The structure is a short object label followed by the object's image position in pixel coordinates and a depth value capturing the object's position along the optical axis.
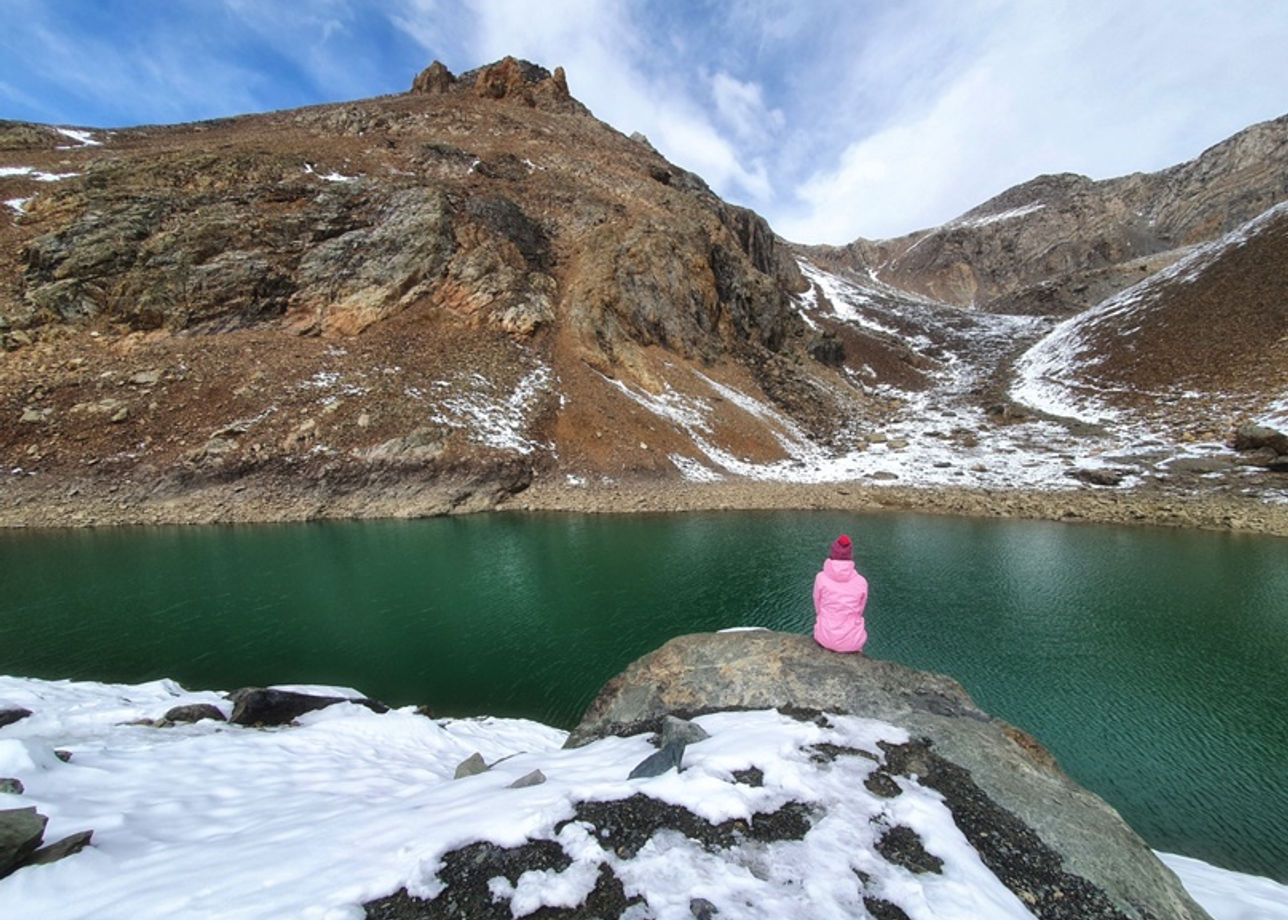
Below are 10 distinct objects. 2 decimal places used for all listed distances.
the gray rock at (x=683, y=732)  6.10
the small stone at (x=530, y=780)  5.34
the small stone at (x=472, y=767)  6.41
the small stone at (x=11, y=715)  6.91
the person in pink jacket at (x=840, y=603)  7.58
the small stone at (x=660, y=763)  5.38
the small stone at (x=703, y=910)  3.53
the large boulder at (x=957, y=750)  4.43
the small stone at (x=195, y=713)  7.79
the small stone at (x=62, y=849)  3.59
